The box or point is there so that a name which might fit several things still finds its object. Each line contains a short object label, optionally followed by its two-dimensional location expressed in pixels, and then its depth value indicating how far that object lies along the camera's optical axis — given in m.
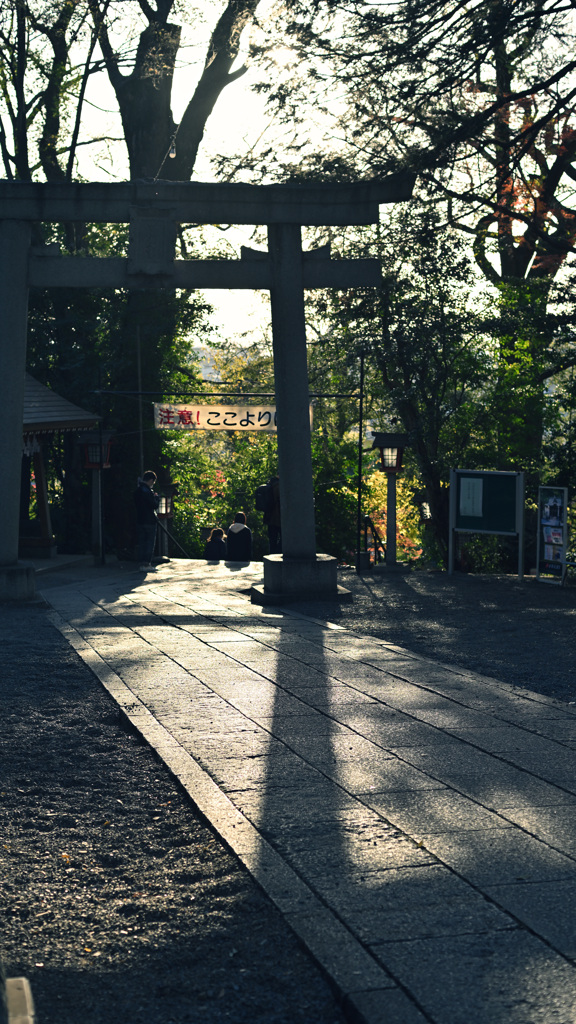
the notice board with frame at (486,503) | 14.40
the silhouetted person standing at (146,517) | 16.50
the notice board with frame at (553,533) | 13.78
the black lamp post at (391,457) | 15.90
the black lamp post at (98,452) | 19.22
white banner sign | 19.94
